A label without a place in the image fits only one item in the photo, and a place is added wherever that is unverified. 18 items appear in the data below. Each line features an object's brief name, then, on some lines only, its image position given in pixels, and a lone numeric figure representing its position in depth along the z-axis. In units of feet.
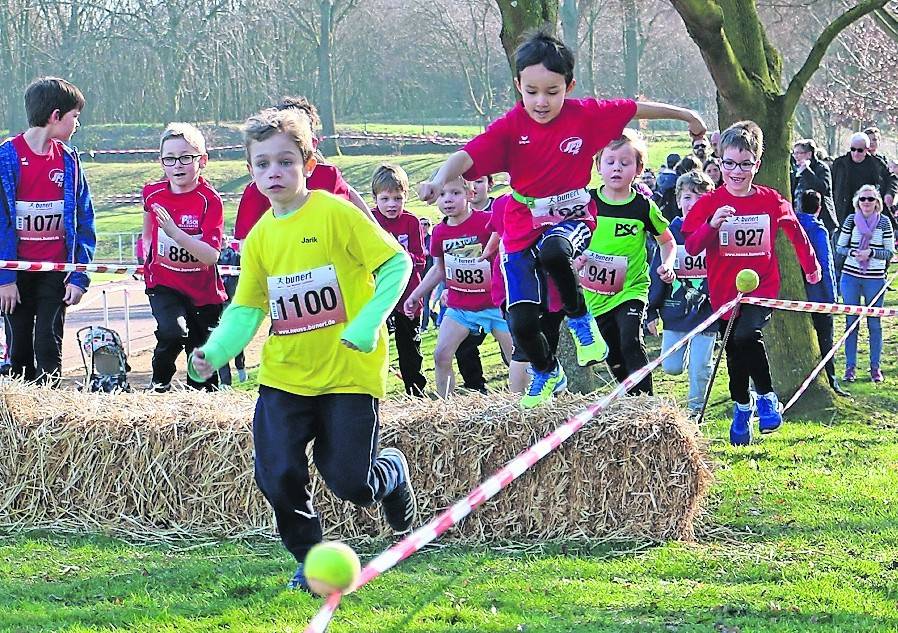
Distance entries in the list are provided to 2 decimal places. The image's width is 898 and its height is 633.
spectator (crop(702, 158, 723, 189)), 83.68
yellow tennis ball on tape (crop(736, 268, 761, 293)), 49.82
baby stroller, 65.51
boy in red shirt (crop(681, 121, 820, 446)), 51.96
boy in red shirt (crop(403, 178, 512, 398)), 58.16
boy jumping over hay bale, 41.96
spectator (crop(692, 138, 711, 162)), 97.70
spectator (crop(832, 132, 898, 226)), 103.11
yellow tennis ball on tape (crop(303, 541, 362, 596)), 19.71
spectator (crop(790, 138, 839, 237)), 95.30
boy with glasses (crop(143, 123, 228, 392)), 51.96
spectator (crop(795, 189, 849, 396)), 75.00
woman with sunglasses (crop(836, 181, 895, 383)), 84.79
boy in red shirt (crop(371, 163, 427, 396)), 59.84
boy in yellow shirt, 33.06
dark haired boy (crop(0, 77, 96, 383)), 51.58
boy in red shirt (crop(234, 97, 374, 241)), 47.88
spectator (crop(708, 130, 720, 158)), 83.92
